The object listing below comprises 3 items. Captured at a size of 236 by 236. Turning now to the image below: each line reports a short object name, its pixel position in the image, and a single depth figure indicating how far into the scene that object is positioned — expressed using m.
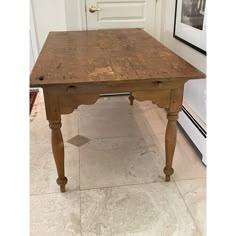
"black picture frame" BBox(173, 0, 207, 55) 1.83
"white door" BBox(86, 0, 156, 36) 2.66
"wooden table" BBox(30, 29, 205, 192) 1.32
